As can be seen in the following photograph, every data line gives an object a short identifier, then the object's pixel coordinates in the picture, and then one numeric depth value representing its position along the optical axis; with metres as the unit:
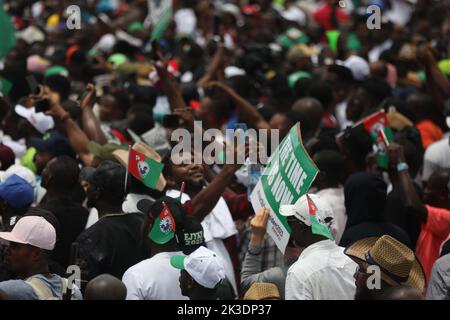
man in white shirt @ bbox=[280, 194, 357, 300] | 10.90
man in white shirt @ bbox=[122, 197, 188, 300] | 11.64
